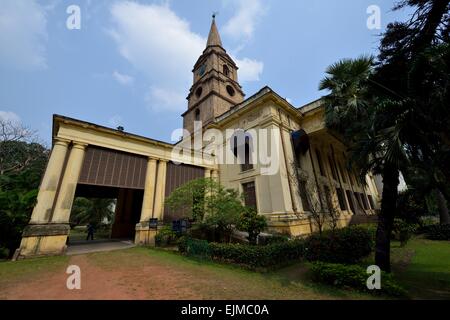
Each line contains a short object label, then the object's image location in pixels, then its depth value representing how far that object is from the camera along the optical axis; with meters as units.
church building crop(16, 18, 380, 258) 10.83
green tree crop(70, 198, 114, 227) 31.86
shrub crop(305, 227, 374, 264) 7.62
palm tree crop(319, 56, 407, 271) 5.50
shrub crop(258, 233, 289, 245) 10.10
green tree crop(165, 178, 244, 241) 10.34
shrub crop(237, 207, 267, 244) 10.27
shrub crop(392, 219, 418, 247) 12.50
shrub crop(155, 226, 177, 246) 12.38
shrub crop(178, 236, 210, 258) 9.23
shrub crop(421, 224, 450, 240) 14.91
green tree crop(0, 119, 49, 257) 9.72
